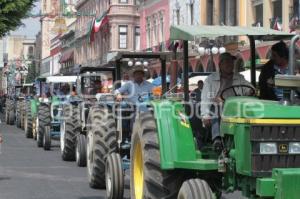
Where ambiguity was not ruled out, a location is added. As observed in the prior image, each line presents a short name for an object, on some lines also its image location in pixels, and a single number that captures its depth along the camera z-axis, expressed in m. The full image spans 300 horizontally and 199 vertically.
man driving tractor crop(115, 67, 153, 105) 11.38
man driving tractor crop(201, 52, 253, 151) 7.23
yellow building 29.61
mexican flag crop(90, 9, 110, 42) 62.09
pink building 47.28
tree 34.84
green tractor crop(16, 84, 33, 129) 29.91
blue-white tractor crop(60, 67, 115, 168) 15.52
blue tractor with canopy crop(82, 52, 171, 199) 11.08
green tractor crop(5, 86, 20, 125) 36.22
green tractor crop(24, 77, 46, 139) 24.05
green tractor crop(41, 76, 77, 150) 20.44
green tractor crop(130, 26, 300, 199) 6.24
